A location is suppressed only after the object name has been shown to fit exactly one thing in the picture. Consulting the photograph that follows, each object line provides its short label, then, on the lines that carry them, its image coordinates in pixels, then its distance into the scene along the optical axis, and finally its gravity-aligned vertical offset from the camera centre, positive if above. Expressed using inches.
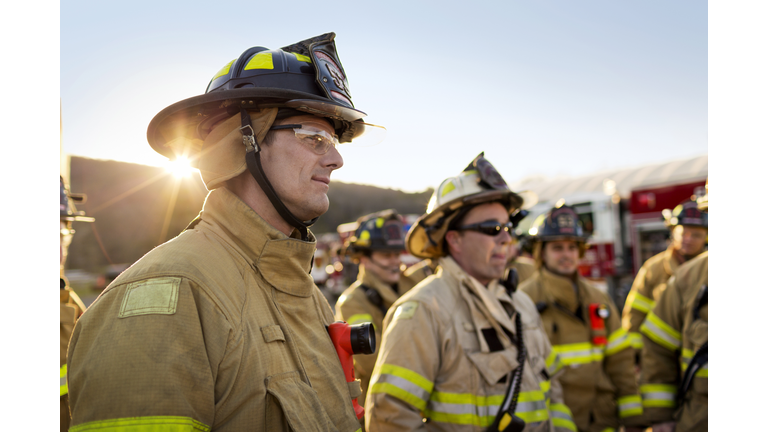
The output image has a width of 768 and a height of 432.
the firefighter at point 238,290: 43.8 -8.7
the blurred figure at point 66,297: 99.9 -19.9
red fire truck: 509.4 -11.3
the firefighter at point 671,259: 241.8 -26.6
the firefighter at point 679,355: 150.3 -51.3
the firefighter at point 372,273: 198.6 -30.4
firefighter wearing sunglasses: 99.2 -31.1
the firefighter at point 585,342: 160.7 -49.5
